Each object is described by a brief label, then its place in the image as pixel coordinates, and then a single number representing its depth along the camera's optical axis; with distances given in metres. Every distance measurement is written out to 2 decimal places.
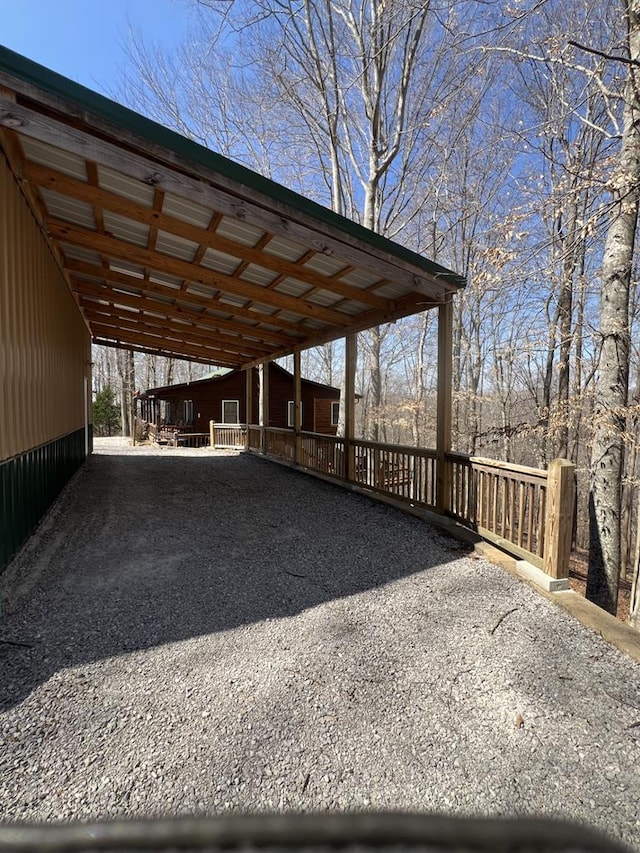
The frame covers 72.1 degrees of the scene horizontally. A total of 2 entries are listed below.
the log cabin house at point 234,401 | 20.25
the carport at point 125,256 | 3.38
